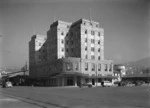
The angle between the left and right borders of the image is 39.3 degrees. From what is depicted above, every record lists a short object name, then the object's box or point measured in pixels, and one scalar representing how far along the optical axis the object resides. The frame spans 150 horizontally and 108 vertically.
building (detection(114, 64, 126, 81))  77.31
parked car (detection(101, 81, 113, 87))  43.07
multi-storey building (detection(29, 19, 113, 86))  50.56
